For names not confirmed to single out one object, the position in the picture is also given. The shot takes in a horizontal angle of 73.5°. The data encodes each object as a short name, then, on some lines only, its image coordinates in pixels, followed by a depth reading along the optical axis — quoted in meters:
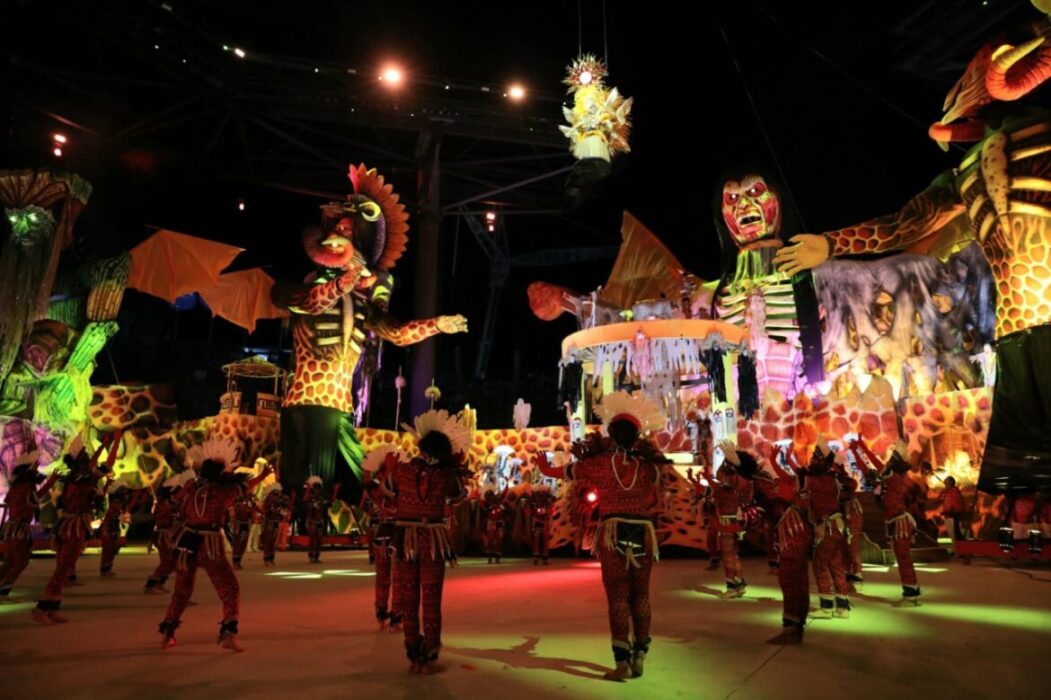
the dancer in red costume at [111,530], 9.96
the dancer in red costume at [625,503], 4.30
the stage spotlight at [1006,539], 10.43
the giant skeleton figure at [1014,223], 9.80
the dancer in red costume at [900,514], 6.99
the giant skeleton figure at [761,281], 17.50
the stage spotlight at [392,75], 18.23
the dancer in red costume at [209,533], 5.00
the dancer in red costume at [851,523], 6.97
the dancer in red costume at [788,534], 5.18
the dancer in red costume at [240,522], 11.91
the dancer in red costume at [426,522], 4.34
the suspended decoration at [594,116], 14.44
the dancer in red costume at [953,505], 12.70
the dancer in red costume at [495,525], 13.36
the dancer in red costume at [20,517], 7.14
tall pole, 19.75
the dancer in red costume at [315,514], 13.06
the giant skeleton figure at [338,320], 14.90
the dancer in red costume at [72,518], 6.09
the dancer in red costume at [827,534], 6.01
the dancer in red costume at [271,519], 12.22
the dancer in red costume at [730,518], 7.62
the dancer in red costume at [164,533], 8.16
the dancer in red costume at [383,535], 5.32
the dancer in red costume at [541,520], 12.88
